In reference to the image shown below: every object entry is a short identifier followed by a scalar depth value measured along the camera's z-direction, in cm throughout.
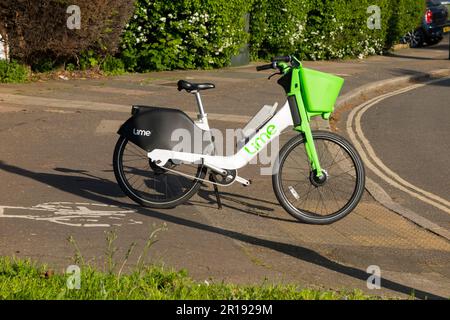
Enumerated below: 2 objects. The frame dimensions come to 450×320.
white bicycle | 817
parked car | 2941
